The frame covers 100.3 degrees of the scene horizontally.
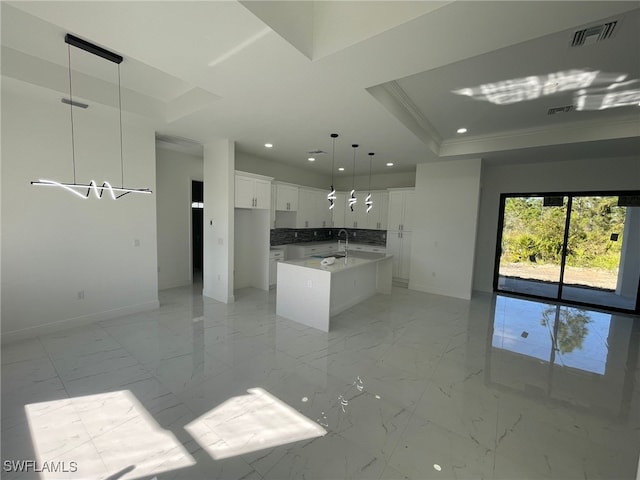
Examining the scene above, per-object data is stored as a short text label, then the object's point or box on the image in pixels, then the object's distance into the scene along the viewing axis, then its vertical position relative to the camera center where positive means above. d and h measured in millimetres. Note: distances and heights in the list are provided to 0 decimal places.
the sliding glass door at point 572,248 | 5277 -385
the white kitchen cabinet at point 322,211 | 7449 +272
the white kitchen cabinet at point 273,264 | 5960 -1010
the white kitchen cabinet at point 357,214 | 7801 +231
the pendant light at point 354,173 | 4785 +1401
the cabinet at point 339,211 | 8039 +309
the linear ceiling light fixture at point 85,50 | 2582 +1658
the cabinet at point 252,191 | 5137 +548
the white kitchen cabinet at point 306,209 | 6852 +294
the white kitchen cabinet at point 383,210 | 7316 +352
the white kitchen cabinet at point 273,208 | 5988 +241
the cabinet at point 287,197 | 6185 +519
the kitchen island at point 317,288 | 3971 -1113
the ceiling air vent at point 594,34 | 2059 +1594
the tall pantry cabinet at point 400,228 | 6816 -130
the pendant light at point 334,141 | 4314 +1386
